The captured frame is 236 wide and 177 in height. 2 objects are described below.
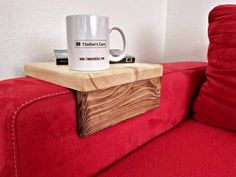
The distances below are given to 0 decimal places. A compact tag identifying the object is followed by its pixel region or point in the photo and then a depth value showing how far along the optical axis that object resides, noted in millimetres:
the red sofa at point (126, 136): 351
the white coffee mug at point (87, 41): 410
